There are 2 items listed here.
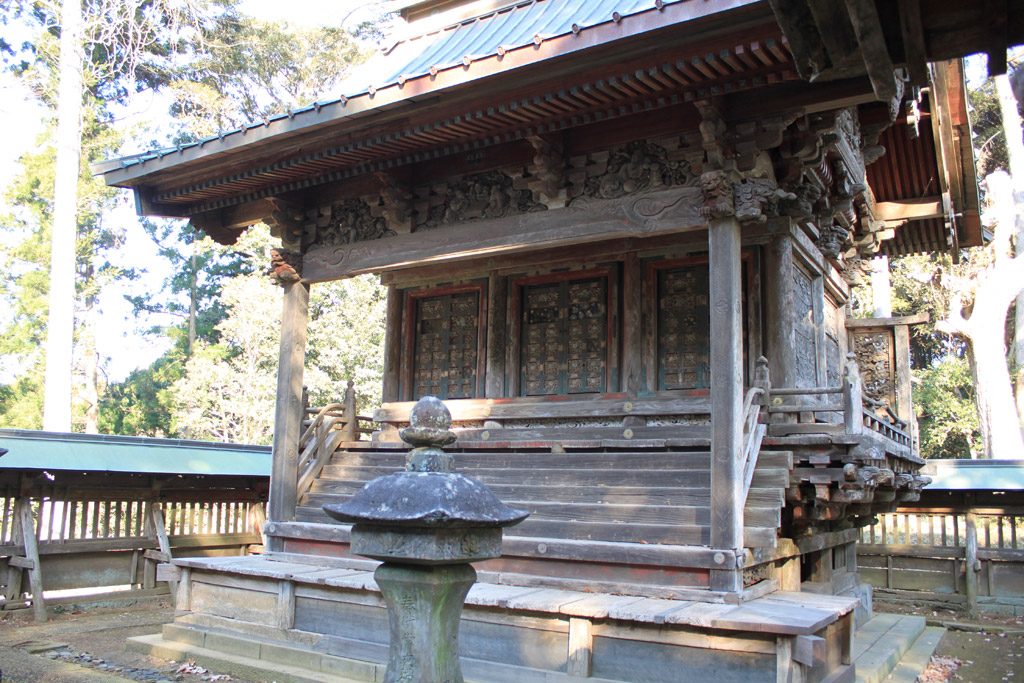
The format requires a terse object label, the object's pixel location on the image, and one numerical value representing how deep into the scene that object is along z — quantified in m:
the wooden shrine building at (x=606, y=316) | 6.67
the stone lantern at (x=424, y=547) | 4.29
